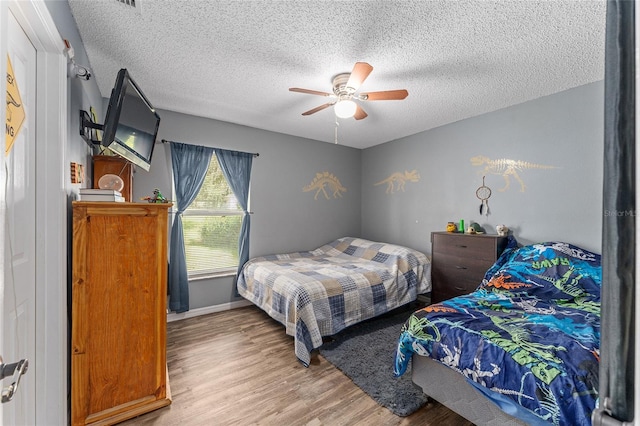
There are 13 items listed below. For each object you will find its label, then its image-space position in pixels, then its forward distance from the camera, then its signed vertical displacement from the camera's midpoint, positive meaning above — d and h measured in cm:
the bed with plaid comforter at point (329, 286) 252 -82
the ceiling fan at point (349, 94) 206 +94
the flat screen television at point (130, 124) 160 +58
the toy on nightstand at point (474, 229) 316 -23
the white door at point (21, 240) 108 -13
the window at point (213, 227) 340 -23
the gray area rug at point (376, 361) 189 -130
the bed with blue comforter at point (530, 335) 124 -71
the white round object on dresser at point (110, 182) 190 +19
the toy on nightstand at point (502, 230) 298 -23
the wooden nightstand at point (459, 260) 285 -56
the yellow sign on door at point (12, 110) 90 +35
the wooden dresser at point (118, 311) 154 -61
